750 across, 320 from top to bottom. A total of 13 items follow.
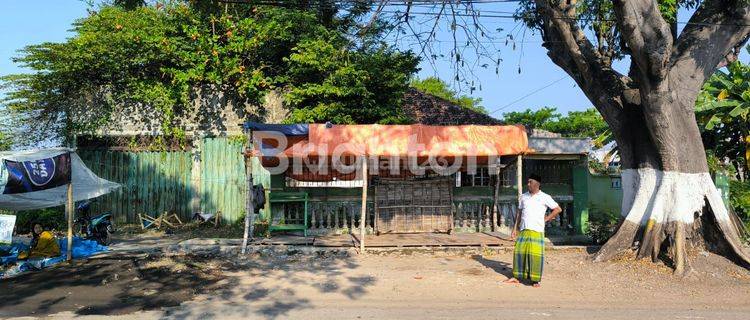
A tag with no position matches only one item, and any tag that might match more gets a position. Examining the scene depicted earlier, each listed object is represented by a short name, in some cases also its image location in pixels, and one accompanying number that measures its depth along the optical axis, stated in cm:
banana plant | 1134
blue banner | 802
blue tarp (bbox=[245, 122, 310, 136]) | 912
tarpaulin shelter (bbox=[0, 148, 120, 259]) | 805
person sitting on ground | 874
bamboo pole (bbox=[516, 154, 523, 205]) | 965
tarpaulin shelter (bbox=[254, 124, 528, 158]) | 919
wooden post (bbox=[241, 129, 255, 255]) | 925
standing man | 702
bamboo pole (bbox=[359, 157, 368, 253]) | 923
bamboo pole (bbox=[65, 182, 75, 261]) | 864
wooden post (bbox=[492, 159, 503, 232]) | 1107
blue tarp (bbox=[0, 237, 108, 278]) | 819
